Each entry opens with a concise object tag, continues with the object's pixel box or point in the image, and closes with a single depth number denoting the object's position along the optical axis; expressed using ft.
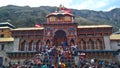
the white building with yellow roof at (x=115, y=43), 150.16
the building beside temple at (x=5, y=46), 157.91
